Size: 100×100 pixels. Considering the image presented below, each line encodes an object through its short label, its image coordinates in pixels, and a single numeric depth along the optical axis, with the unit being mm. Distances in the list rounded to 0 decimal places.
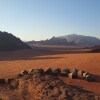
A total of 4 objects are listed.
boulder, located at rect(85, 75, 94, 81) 5607
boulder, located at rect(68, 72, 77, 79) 5873
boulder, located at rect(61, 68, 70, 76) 6116
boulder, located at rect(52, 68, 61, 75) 6192
